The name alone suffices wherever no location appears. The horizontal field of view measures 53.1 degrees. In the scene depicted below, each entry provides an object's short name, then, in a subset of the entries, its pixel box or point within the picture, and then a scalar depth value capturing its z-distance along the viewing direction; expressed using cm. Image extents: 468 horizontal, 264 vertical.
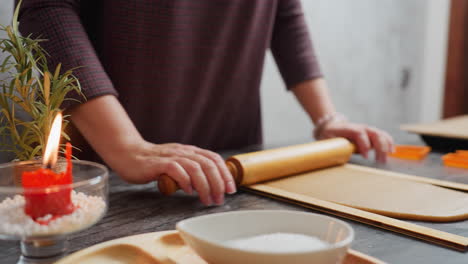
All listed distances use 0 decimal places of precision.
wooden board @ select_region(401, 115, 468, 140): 132
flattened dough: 74
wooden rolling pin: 89
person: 88
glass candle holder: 47
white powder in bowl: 46
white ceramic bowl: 43
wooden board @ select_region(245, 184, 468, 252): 63
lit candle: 47
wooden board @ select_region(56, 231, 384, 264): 54
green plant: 60
